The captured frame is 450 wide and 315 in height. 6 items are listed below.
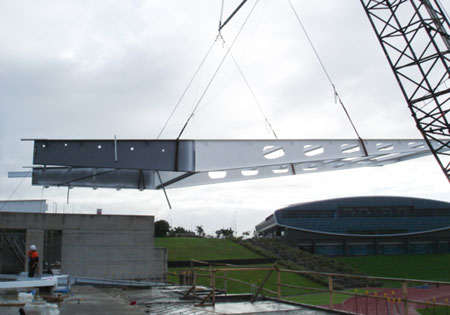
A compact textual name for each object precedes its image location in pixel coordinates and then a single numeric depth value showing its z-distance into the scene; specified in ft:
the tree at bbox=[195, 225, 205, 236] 417.04
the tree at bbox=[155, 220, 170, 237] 270.34
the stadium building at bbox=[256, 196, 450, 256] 248.52
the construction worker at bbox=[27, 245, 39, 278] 46.96
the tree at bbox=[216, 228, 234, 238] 385.31
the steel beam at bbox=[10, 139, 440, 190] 50.75
